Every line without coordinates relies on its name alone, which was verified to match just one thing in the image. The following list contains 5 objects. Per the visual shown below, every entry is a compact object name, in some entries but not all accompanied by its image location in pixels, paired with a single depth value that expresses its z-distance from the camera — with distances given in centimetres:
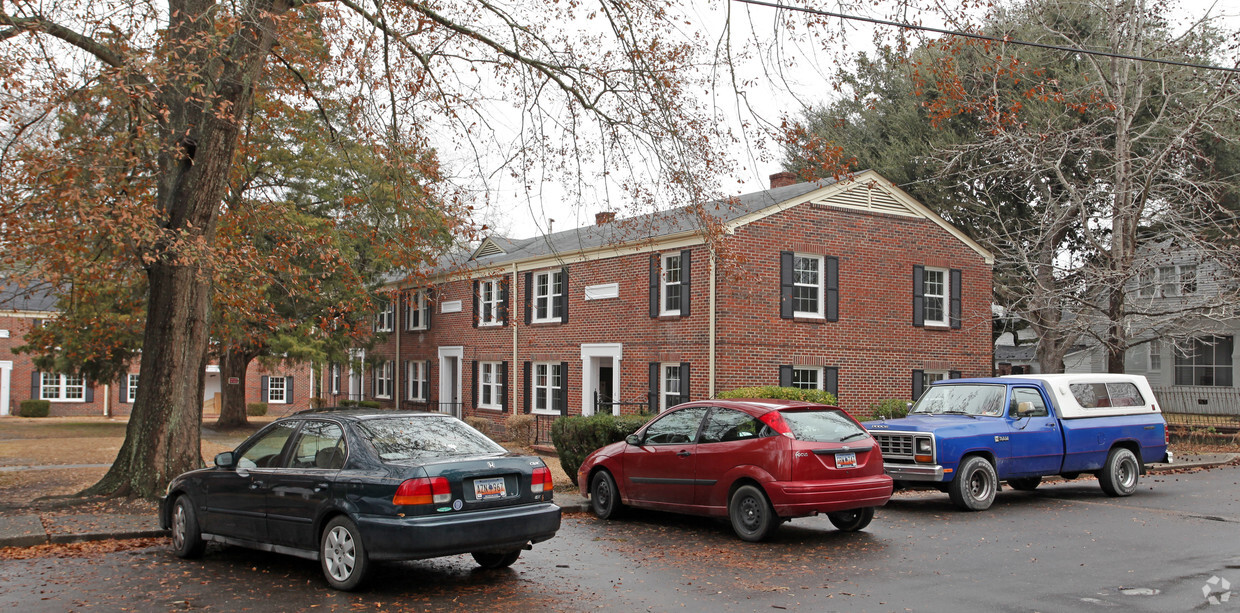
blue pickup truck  1294
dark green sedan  762
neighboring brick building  4703
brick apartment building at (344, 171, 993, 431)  2250
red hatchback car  1015
